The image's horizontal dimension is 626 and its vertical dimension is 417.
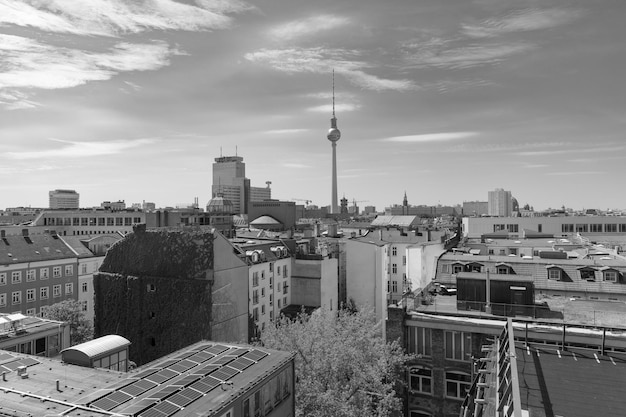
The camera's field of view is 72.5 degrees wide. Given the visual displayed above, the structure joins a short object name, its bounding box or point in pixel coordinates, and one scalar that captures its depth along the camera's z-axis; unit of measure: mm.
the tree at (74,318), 43344
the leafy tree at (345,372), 25969
